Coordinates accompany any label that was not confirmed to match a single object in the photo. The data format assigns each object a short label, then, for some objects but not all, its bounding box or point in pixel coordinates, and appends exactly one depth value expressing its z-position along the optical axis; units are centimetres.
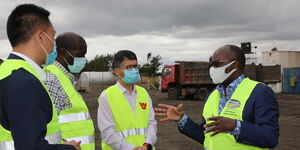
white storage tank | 3747
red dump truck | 2169
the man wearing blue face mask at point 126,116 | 347
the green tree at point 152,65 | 5916
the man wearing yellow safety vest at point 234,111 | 253
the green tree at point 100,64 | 6438
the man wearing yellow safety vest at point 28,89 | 168
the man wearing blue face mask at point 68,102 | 267
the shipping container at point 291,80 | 3045
